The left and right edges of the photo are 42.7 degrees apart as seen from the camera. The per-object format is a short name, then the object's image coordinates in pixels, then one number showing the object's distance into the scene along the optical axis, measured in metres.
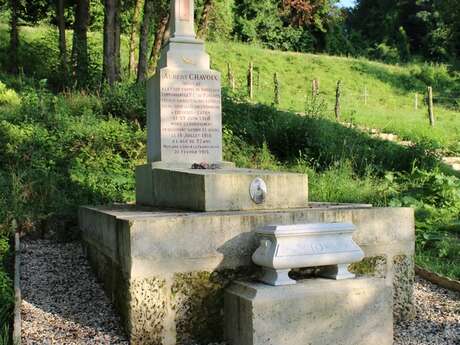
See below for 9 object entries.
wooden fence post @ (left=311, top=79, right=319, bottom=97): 20.41
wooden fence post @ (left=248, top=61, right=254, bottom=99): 20.11
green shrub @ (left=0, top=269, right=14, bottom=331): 4.72
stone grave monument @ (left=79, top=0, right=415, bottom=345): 4.09
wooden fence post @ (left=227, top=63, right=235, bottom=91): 20.84
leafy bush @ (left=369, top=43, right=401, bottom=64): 42.94
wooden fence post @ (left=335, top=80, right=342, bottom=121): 18.61
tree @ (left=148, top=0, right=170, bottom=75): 17.33
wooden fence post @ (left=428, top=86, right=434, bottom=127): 19.87
